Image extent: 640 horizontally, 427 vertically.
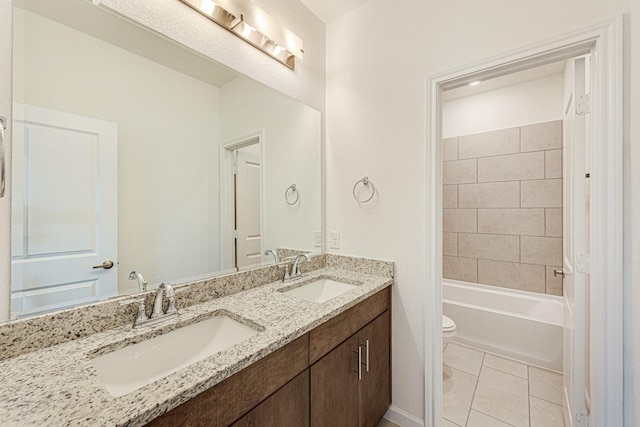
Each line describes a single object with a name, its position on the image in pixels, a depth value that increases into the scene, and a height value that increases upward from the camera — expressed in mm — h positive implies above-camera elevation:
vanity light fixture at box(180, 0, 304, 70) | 1248 +978
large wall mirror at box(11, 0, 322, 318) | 843 +212
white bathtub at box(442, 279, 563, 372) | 2098 -971
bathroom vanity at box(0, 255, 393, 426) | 582 -411
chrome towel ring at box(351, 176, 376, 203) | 1706 +176
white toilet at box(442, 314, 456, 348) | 2043 -913
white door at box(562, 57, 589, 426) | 1260 -187
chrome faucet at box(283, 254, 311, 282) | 1568 -359
